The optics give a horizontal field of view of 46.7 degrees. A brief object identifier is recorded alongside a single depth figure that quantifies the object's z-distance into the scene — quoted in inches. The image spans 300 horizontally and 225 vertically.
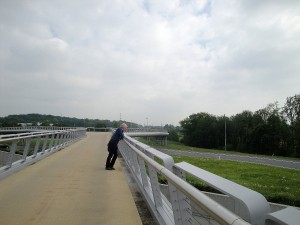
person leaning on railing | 474.4
